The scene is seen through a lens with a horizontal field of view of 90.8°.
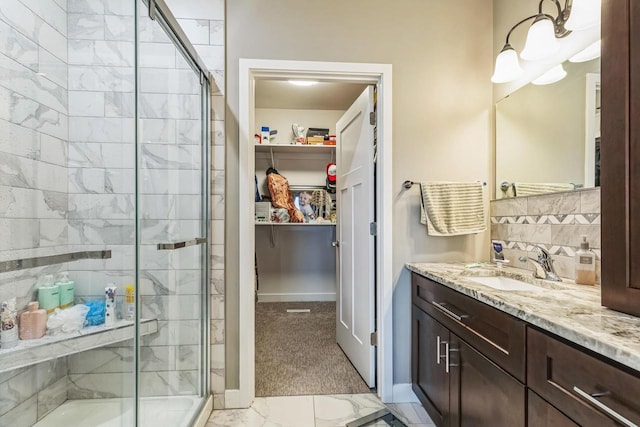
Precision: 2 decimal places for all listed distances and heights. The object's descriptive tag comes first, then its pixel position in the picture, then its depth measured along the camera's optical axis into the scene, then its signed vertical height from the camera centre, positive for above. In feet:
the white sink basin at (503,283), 5.12 -1.20
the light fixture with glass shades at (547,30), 4.50 +2.88
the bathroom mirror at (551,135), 4.68 +1.33
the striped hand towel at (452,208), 6.45 +0.09
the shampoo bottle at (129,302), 5.00 -1.48
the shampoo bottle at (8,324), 4.61 -1.67
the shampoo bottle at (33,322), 4.91 -1.75
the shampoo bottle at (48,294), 5.20 -1.37
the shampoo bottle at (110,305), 5.43 -1.62
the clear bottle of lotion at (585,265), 4.47 -0.75
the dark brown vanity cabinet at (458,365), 3.61 -2.16
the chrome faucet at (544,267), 4.93 -0.88
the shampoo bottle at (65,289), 5.44 -1.34
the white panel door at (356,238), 7.01 -0.63
